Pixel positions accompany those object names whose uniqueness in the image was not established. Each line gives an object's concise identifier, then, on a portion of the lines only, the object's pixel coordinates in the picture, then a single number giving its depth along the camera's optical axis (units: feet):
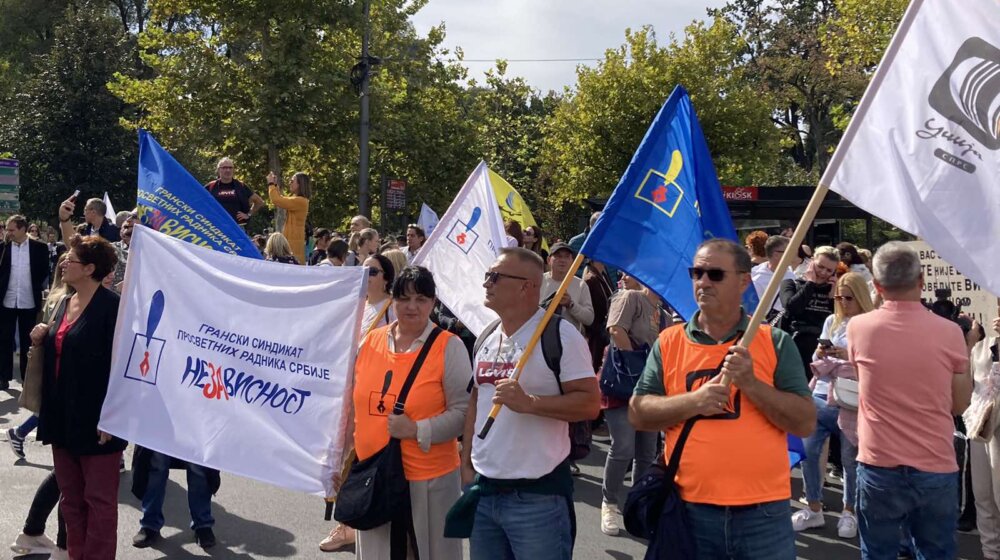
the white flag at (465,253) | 20.22
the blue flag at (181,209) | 21.76
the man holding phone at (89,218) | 32.89
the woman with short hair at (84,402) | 17.75
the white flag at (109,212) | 39.33
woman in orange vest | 14.76
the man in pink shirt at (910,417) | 14.75
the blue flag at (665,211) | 15.19
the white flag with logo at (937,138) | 12.06
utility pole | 76.02
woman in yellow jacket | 38.60
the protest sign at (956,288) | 25.08
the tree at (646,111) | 106.42
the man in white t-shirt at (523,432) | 13.10
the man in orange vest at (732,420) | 11.49
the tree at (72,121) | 111.55
